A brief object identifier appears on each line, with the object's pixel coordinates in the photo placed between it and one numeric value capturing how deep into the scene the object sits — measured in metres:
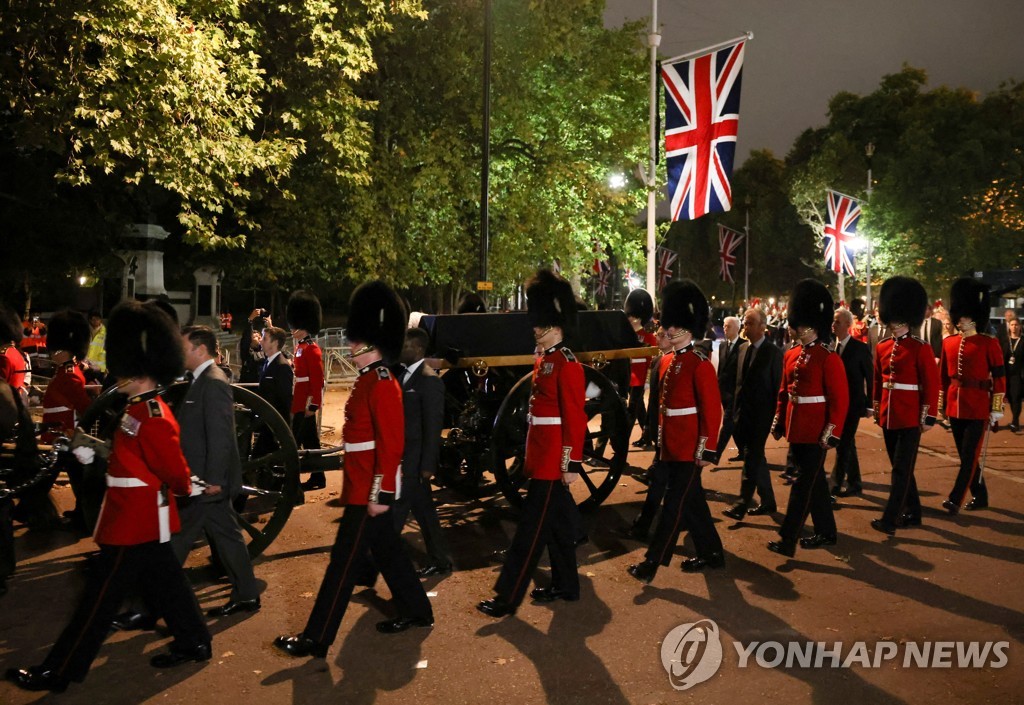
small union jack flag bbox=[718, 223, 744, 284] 46.25
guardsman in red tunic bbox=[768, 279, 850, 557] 6.47
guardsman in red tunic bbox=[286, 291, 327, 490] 8.26
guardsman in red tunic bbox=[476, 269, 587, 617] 5.20
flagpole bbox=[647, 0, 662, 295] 17.09
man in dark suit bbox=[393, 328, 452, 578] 5.94
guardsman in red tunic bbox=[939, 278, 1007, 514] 7.78
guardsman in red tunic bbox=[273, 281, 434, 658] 4.52
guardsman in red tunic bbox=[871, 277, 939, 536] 7.07
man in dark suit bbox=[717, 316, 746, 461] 8.98
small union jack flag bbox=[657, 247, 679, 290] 47.47
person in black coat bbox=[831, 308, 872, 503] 7.59
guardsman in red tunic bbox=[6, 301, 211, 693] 4.06
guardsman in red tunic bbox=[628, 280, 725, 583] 5.89
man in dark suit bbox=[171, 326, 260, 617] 4.94
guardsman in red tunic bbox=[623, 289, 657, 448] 10.90
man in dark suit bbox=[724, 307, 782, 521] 7.79
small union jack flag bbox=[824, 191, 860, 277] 26.43
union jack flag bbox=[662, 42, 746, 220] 14.69
